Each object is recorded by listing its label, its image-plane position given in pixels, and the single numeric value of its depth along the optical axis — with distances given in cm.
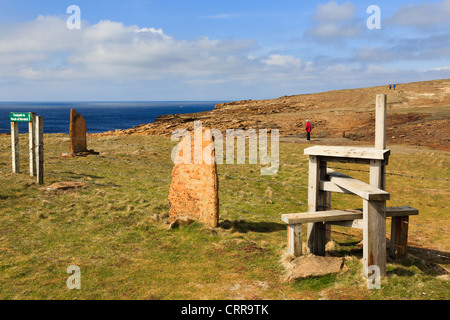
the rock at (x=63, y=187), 1154
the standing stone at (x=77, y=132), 1834
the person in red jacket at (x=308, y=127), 2756
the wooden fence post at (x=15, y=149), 1352
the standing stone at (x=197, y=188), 855
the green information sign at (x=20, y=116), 1324
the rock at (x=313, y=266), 610
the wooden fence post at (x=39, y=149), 1230
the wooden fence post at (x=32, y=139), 1284
